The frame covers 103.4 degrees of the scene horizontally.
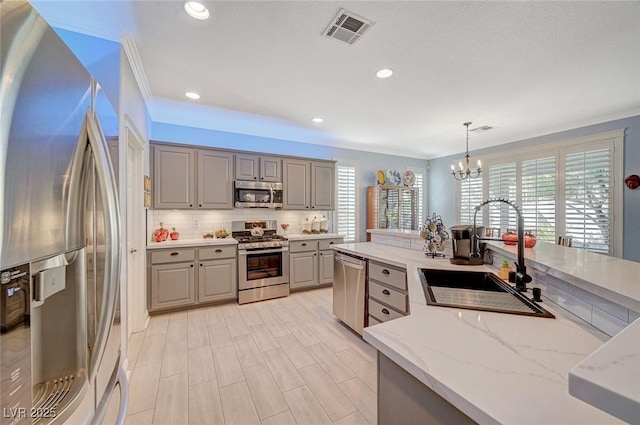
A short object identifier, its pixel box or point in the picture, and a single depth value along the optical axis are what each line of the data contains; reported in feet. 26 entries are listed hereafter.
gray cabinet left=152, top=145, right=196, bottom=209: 11.43
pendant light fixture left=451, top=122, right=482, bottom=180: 13.12
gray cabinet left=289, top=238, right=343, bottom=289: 13.79
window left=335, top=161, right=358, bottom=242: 17.62
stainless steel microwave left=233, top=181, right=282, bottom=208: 13.32
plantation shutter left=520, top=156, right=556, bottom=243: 14.21
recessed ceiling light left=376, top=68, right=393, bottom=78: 8.19
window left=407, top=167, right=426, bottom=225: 21.33
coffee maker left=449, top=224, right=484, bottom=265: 6.75
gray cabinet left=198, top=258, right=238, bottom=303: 11.55
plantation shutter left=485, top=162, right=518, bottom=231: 16.07
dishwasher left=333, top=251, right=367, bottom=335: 8.80
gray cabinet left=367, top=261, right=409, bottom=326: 7.22
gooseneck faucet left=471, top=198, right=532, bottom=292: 4.69
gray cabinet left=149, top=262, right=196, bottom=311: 10.57
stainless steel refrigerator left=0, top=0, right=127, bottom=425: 1.45
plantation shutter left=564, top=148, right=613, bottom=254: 12.23
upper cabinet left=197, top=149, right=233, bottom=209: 12.39
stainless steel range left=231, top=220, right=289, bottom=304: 12.38
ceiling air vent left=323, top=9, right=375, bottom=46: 5.90
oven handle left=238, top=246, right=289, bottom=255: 12.40
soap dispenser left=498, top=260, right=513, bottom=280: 5.36
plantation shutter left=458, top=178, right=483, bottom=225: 18.08
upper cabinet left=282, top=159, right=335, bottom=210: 14.71
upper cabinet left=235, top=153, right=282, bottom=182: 13.29
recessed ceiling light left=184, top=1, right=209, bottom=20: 5.58
